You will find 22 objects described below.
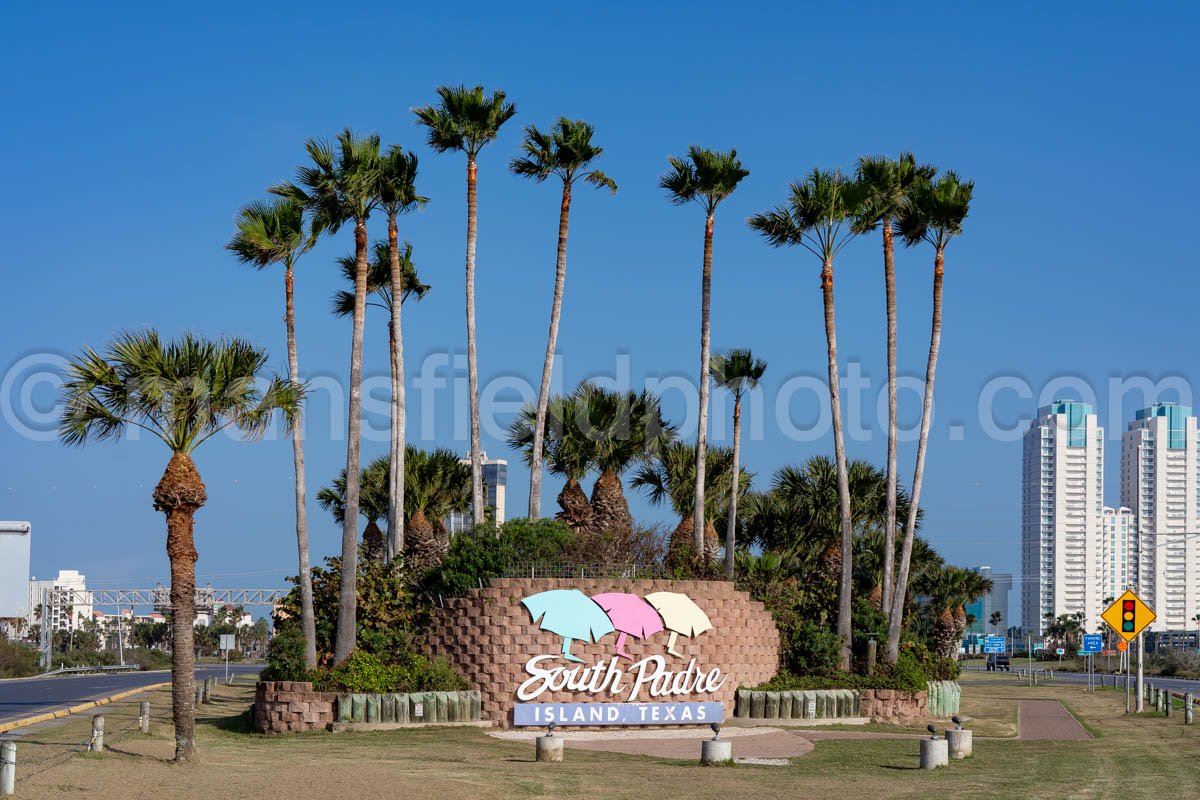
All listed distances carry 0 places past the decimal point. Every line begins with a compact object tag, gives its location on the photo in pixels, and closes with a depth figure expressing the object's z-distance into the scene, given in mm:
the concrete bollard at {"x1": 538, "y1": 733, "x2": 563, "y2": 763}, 25156
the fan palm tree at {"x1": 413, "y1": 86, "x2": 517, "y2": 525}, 41219
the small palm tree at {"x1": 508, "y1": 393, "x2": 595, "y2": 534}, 45406
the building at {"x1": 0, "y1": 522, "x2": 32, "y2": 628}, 92000
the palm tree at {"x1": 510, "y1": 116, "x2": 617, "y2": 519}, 41906
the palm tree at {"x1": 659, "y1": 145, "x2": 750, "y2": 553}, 42656
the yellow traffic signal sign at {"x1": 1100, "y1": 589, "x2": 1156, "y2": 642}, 38719
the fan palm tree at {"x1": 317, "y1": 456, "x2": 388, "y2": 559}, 56219
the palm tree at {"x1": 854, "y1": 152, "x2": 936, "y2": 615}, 40469
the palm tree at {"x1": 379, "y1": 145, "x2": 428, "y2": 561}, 39562
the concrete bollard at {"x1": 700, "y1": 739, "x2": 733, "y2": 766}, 25172
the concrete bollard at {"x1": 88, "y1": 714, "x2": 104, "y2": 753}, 24609
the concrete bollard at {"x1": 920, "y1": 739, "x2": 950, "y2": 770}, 24922
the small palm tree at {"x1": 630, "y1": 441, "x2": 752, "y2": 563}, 52219
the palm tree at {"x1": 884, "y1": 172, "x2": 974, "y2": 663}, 40531
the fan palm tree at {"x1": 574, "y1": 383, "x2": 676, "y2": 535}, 44750
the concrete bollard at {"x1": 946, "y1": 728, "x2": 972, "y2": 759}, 26516
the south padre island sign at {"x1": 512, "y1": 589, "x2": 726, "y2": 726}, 32469
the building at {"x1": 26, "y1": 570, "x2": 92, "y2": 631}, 96925
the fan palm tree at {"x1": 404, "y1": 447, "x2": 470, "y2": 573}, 53406
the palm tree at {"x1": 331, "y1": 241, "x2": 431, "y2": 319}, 44750
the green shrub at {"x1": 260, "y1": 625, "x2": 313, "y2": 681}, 33312
